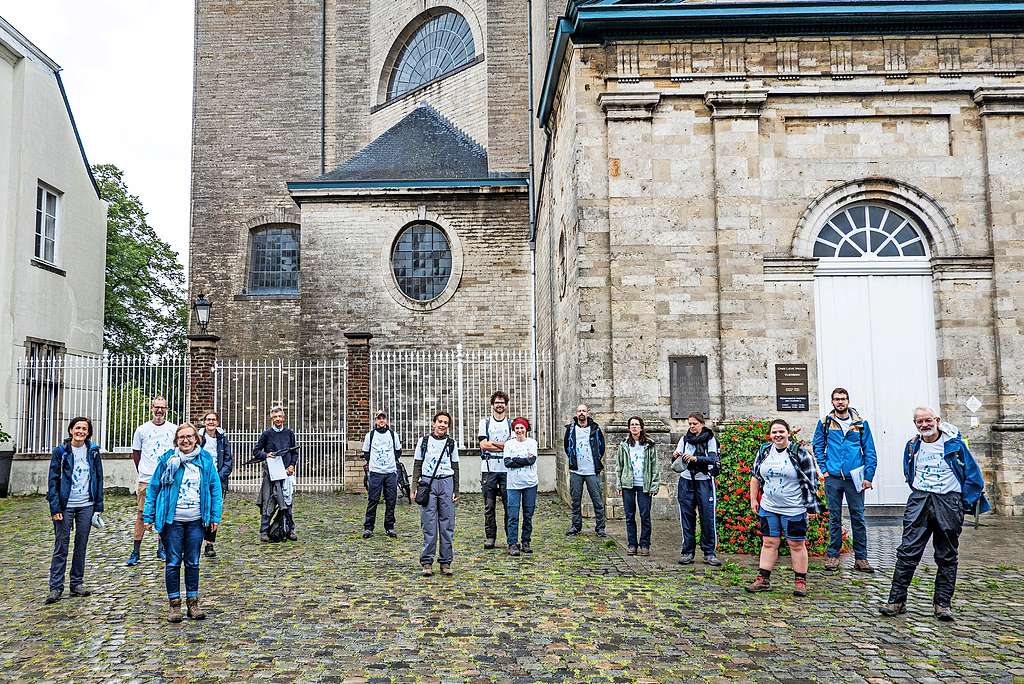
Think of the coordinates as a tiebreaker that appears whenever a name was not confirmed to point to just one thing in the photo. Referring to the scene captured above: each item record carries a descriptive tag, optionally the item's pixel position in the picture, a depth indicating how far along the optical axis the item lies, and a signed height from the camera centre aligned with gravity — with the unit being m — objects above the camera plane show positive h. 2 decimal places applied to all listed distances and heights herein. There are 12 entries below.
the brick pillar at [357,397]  15.48 +0.07
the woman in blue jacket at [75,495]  6.86 -0.77
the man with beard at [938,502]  6.00 -0.82
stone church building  11.38 +2.58
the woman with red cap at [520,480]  8.80 -0.89
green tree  29.02 +4.44
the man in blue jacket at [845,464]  7.89 -0.69
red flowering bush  8.42 -1.19
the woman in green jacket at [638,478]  8.70 -0.88
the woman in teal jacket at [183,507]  6.06 -0.78
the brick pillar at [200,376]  15.38 +0.51
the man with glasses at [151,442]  8.76 -0.42
